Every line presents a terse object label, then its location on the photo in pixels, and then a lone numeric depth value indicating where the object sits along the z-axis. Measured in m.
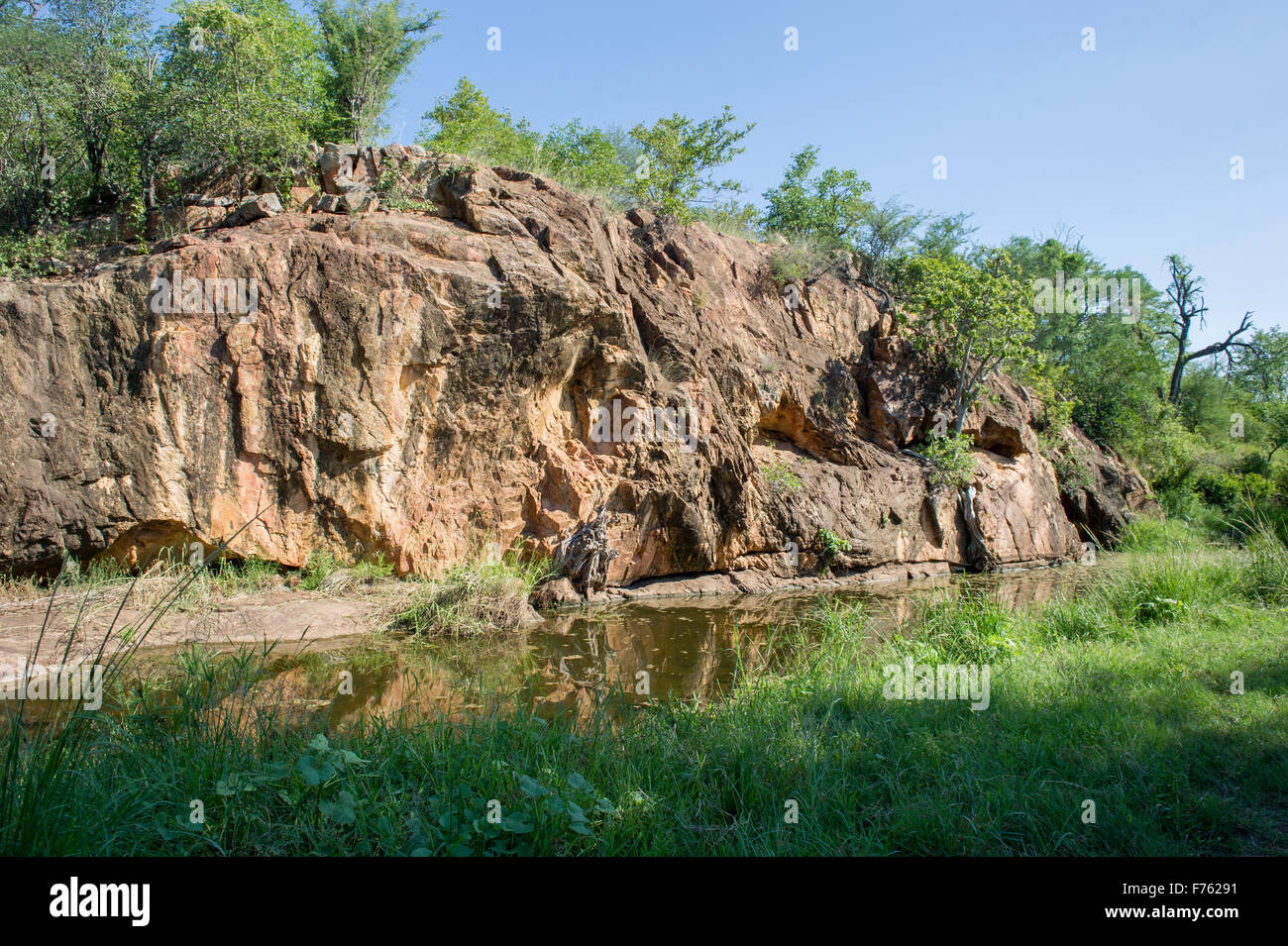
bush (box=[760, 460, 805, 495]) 14.36
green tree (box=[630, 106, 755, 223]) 17.27
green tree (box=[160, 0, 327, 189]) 12.06
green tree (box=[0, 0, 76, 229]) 12.24
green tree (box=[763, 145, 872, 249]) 20.61
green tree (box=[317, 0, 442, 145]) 15.70
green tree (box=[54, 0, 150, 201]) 12.59
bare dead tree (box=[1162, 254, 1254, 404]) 30.30
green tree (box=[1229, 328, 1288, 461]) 30.56
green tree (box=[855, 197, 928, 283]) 20.62
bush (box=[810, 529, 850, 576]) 14.27
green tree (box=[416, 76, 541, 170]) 16.17
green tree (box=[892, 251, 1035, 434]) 17.56
